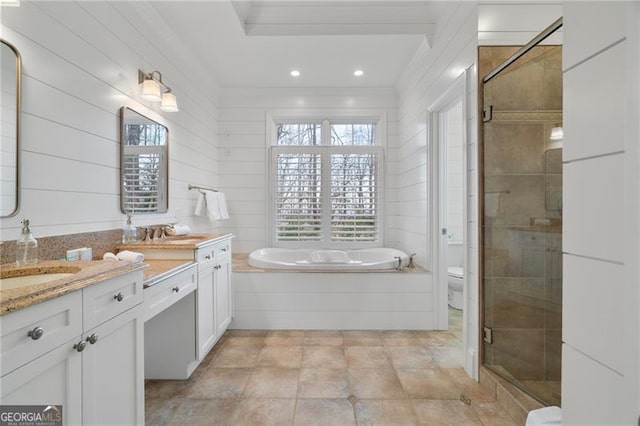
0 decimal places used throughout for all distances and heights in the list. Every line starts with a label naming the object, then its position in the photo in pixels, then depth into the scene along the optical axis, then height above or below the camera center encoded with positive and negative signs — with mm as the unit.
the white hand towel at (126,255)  1749 -240
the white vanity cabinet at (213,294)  2178 -630
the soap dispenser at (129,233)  2063 -134
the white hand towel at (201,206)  3221 +79
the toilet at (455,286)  3299 -787
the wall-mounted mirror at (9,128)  1274 +353
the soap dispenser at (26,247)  1323 -146
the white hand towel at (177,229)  2632 -142
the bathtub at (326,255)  3693 -508
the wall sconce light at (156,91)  2199 +912
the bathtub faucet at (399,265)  3085 -511
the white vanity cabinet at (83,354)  828 -453
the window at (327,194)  3994 +253
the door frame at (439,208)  2926 +56
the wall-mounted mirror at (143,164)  2104 +373
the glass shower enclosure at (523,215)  1797 -5
